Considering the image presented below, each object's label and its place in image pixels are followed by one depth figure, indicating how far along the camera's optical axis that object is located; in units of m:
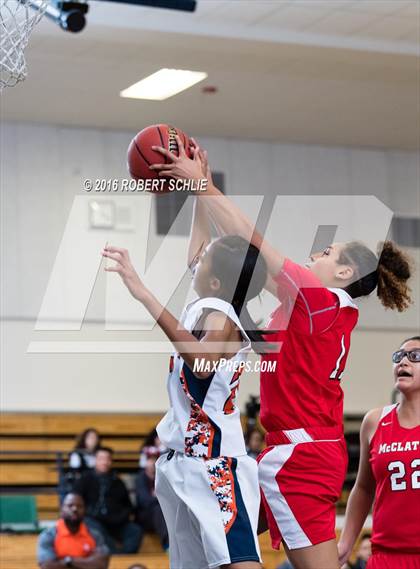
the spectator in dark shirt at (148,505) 10.94
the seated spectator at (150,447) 11.35
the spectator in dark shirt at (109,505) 10.66
